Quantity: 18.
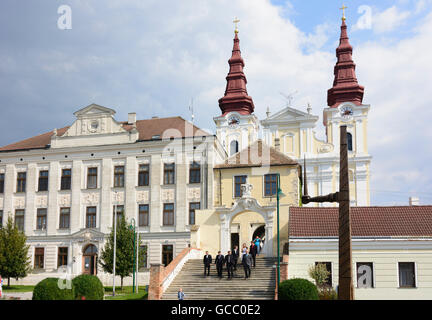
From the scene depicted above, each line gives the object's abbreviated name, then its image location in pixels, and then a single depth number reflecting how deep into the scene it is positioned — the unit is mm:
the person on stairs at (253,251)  27859
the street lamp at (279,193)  27031
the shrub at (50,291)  19922
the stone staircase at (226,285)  24641
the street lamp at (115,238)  31734
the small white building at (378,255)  25938
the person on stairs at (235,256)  26725
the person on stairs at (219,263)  26727
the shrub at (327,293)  22920
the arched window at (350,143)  59500
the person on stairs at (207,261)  27141
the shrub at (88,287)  21938
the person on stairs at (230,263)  26453
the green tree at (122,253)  33625
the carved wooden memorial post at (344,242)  13336
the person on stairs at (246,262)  26219
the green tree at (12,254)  35750
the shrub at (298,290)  20297
